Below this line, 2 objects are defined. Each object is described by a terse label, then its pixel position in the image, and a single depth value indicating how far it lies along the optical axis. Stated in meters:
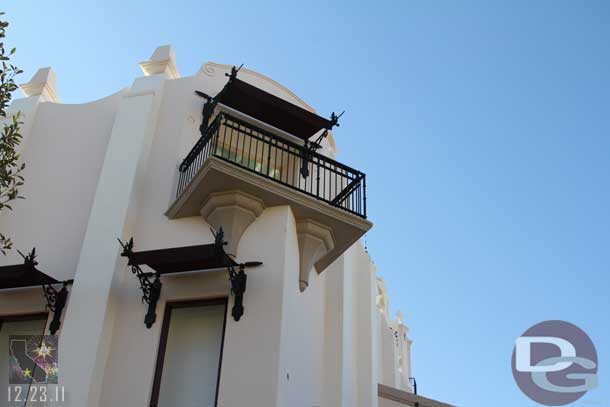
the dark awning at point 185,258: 8.52
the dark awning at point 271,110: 11.13
